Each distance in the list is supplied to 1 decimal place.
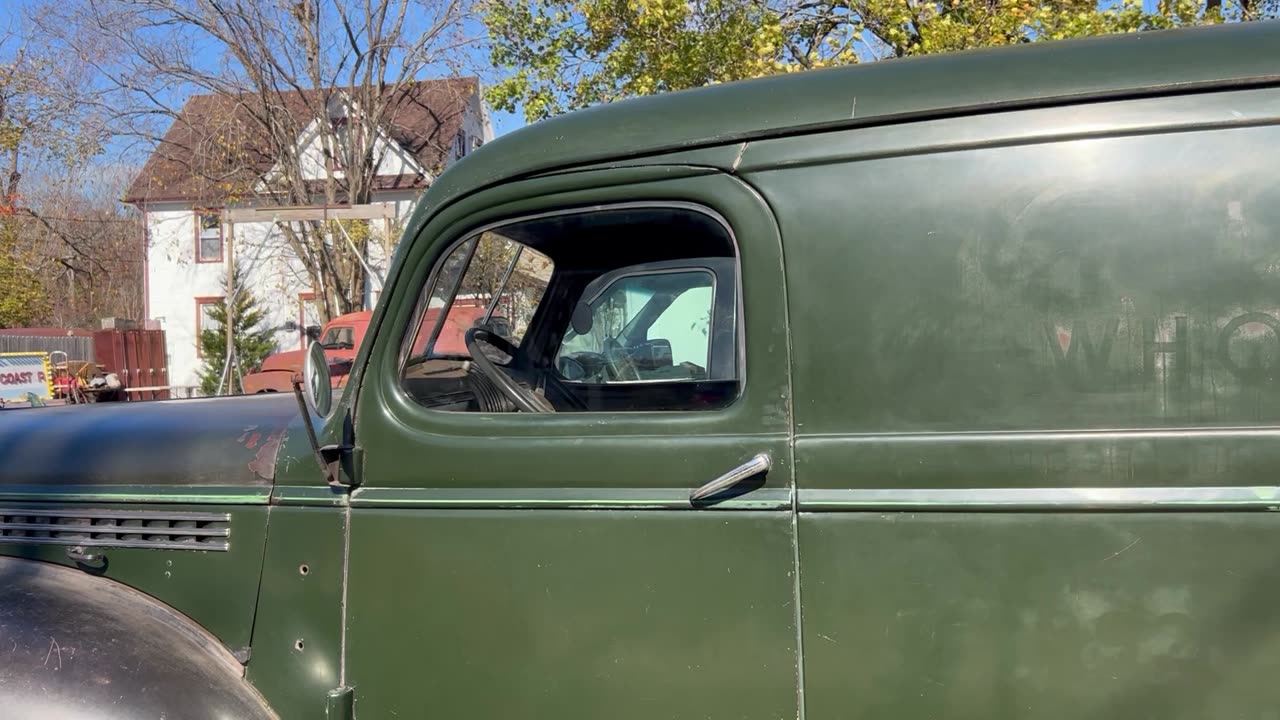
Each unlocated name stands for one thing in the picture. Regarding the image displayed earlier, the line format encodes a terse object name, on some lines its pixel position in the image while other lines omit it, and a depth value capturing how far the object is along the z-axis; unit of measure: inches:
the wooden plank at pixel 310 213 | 459.5
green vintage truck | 60.5
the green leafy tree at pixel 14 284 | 1011.9
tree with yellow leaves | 313.7
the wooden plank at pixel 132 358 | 846.5
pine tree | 915.4
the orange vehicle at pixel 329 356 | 390.6
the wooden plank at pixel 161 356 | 909.8
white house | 829.2
